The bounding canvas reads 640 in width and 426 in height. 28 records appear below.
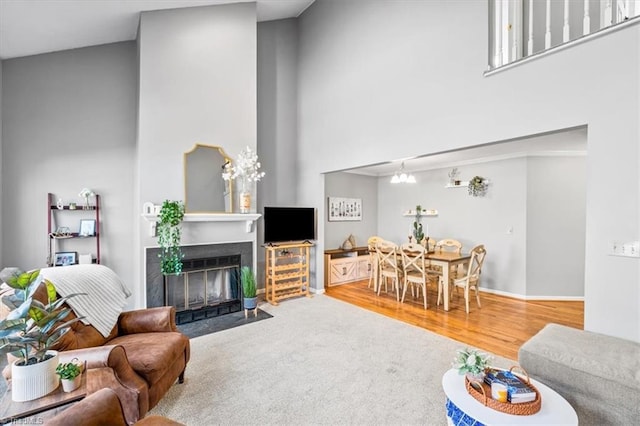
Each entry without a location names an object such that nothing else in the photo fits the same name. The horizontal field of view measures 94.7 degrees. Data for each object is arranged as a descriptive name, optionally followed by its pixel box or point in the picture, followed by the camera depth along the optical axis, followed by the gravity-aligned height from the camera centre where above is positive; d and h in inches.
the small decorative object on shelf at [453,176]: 230.5 +25.4
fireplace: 149.1 -40.5
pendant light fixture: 196.1 +20.1
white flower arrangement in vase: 170.2 +21.3
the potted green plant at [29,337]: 51.9 -23.4
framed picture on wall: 259.3 -0.6
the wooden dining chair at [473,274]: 166.7 -38.8
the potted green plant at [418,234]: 205.3 -18.1
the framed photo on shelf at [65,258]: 148.7 -25.2
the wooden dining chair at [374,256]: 210.6 -34.7
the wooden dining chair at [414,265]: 176.6 -36.2
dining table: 169.6 -31.8
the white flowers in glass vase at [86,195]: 154.7 +7.4
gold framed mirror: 159.9 +15.1
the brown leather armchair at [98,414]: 46.5 -33.9
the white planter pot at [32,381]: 52.0 -31.0
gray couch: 66.8 -40.2
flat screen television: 190.4 -10.4
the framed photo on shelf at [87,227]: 155.4 -9.8
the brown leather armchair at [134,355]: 66.7 -39.3
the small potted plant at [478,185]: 214.5 +16.8
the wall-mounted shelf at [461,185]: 225.2 +18.3
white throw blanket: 84.4 -25.7
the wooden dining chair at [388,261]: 191.2 -35.1
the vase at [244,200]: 171.0 +5.0
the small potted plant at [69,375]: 55.6 -31.8
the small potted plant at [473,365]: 68.6 -37.0
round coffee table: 58.2 -42.0
